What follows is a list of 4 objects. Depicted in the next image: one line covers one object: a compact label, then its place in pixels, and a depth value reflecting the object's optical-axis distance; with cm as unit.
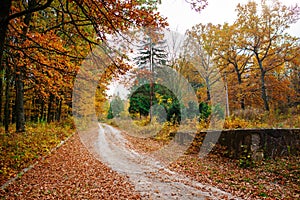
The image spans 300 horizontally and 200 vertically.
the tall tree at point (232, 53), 2069
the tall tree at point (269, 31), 1781
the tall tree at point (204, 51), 1995
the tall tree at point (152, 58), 1962
